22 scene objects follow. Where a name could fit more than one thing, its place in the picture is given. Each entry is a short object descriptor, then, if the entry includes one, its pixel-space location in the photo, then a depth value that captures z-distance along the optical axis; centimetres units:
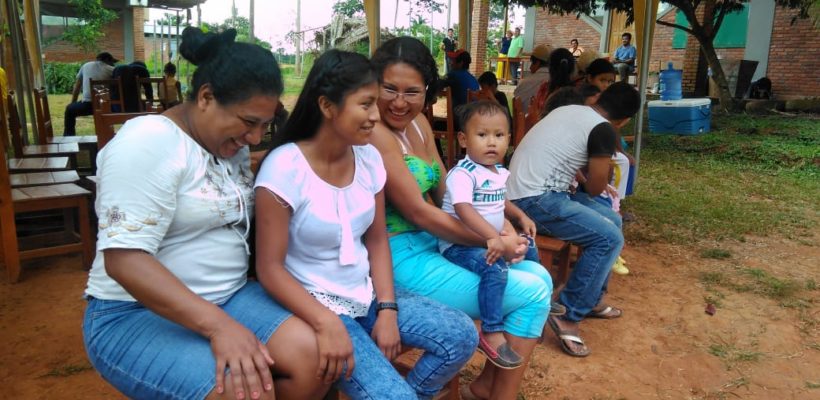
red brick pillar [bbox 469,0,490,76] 1814
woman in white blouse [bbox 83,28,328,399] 141
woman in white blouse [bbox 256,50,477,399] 161
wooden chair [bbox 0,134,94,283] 361
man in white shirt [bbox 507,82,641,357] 303
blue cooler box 1054
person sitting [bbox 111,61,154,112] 787
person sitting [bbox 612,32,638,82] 1389
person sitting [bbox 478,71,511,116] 659
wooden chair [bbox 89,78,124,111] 684
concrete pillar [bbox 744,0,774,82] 1454
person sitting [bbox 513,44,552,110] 631
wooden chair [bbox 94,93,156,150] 352
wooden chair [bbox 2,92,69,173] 460
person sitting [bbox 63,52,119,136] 802
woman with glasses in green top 211
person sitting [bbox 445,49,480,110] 698
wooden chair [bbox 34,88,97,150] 558
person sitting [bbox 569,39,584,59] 1677
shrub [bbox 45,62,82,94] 1852
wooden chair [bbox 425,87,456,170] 577
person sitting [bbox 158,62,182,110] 827
